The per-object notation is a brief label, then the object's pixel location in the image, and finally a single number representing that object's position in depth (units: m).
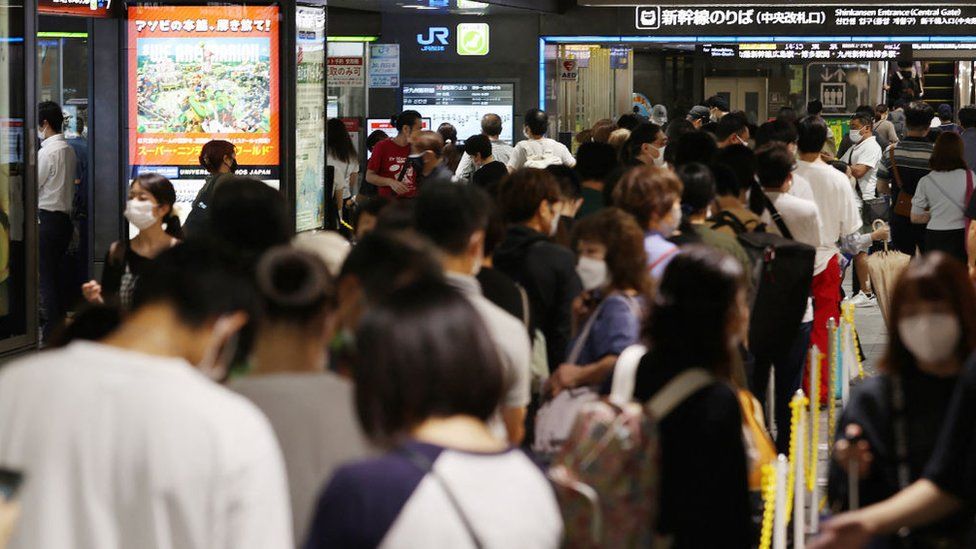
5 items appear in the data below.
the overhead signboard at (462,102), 21.72
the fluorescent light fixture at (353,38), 21.16
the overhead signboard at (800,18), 20.88
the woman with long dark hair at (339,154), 14.80
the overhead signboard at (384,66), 21.12
